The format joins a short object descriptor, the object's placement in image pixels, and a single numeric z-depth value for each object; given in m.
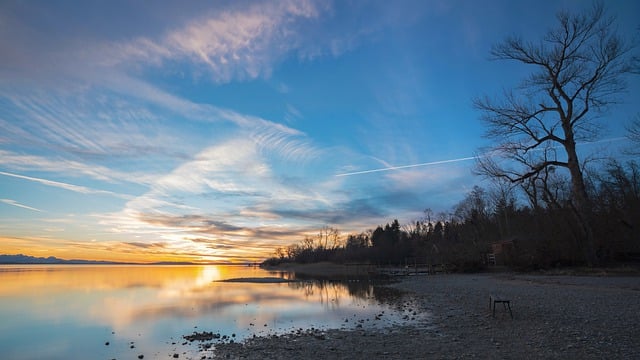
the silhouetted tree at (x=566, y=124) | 29.16
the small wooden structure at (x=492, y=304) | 14.04
